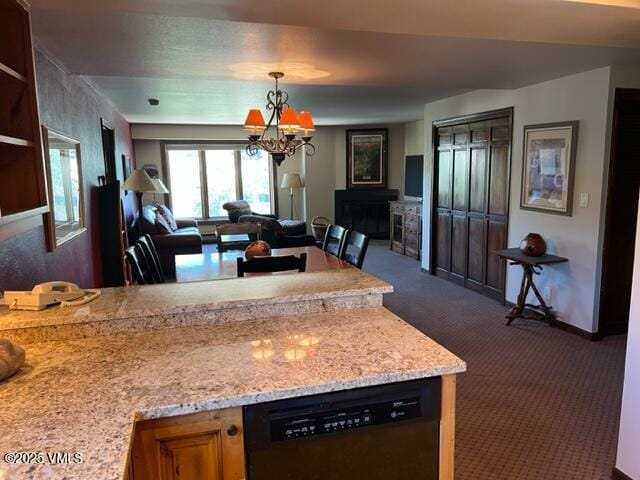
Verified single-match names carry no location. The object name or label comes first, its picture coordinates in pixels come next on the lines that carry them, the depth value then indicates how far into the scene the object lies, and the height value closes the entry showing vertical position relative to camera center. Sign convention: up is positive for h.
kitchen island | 1.06 -0.56
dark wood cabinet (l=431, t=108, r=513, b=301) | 4.92 -0.26
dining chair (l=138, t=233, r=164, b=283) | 3.47 -0.61
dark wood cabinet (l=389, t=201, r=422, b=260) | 7.31 -0.83
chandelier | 3.62 +0.42
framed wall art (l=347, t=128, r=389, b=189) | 9.30 +0.41
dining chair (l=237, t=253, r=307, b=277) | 2.78 -0.52
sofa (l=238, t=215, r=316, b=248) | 6.26 -0.81
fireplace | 9.39 -0.65
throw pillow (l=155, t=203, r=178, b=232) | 7.32 -0.58
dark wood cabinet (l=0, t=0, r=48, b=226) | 1.63 +0.22
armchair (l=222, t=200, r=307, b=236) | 7.86 -0.66
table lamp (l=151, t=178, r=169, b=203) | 6.04 -0.09
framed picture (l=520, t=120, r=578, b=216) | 3.99 +0.09
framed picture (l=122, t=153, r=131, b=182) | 6.79 +0.22
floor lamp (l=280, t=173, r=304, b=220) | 9.26 -0.04
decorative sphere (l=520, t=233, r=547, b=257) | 4.14 -0.63
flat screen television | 7.88 +0.03
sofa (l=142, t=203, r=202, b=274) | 6.14 -0.80
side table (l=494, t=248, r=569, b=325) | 4.06 -1.00
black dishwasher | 1.25 -0.73
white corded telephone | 1.68 -0.43
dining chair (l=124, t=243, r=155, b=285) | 2.88 -0.56
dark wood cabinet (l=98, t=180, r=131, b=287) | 4.23 -0.49
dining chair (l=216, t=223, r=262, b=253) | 4.50 -0.53
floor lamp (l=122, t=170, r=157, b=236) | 5.62 -0.03
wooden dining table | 3.10 -0.64
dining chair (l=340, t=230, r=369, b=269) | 3.49 -0.56
